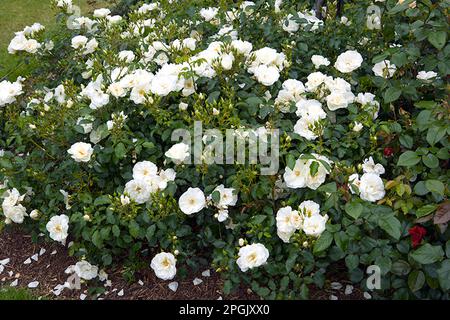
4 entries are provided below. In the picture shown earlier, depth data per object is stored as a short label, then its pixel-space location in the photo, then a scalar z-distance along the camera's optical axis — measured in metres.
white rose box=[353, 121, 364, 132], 2.53
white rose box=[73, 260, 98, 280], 2.62
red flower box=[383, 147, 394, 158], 2.52
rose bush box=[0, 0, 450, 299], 2.24
